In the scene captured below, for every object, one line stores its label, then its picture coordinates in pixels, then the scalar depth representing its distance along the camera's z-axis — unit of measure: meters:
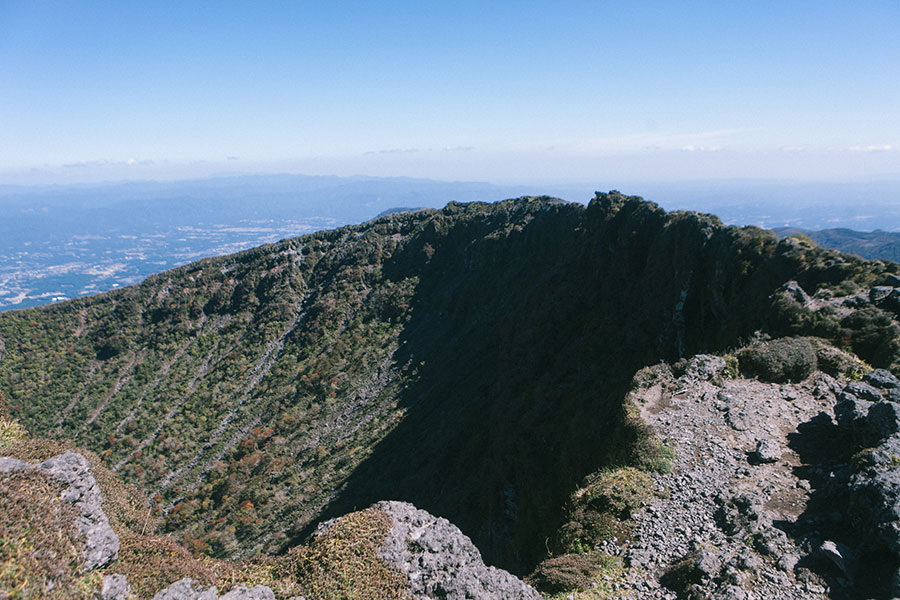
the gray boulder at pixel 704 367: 17.69
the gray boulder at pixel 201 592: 8.61
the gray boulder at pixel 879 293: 18.03
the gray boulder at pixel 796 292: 20.05
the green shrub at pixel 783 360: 16.45
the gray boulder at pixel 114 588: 8.13
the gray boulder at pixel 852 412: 12.46
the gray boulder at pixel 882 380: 14.20
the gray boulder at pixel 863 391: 13.57
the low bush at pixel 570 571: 10.10
